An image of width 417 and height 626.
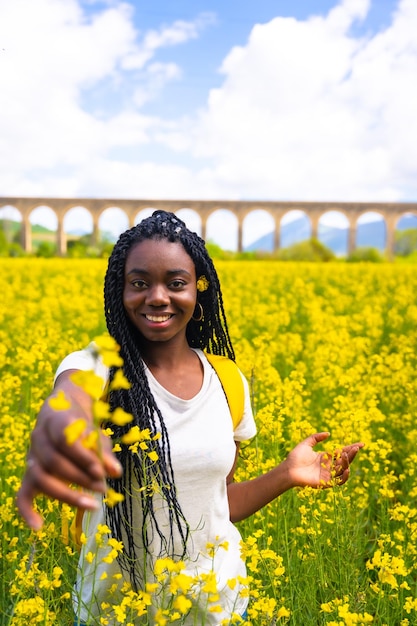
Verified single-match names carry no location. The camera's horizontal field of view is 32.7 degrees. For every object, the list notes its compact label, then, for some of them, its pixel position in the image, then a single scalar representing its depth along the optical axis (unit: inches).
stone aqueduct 1796.3
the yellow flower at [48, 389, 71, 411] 27.4
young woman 64.0
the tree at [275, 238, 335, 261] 1274.7
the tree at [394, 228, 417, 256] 1972.2
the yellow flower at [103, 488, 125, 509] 30.5
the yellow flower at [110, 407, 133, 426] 25.7
